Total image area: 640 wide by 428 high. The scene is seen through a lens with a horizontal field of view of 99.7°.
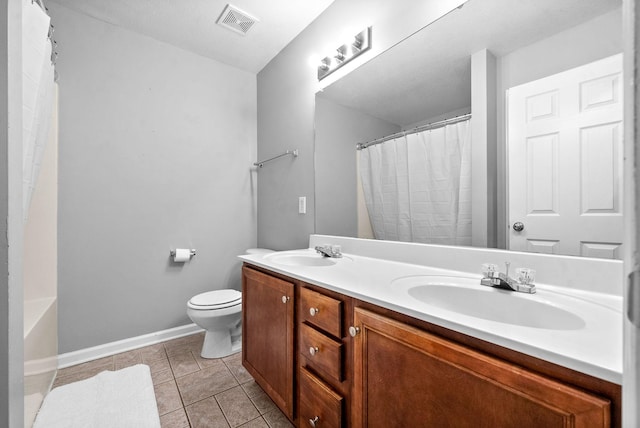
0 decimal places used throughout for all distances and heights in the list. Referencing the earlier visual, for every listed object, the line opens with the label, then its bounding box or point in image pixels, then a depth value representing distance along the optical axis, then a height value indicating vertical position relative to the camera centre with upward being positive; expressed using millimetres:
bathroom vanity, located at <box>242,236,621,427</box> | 496 -385
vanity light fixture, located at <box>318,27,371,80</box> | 1578 +1004
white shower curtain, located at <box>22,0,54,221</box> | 823 +455
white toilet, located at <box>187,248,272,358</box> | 1787 -703
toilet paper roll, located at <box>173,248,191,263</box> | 2160 -332
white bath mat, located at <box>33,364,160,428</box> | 1278 -985
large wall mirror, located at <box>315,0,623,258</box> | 815 +500
